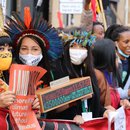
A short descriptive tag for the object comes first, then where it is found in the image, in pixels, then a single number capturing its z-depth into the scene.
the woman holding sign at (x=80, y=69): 6.58
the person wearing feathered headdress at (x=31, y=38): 6.21
